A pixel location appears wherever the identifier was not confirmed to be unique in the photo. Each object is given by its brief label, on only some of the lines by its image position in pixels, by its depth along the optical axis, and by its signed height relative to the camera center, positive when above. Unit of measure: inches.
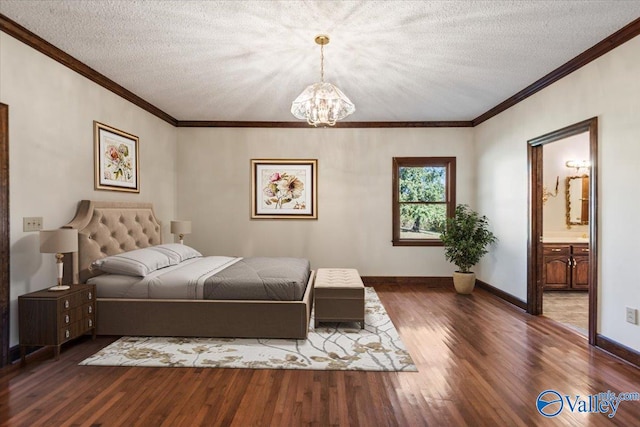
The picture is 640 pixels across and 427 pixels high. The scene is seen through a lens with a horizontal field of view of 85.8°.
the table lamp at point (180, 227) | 191.6 -9.0
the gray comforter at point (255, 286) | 123.9 -27.2
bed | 123.3 -37.3
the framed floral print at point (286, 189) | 222.7 +14.3
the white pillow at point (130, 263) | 129.6 -20.2
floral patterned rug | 105.9 -46.9
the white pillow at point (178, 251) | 155.8 -19.1
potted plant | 195.3 -18.5
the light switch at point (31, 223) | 112.0 -4.1
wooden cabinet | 201.6 -32.6
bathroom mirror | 222.4 +8.1
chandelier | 119.7 +38.1
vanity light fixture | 222.8 +30.8
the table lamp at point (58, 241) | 108.7 -9.8
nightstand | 105.4 -33.4
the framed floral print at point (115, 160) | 149.4 +24.3
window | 226.1 +7.4
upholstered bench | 133.7 -35.8
